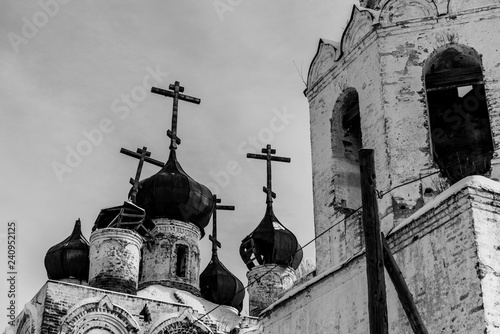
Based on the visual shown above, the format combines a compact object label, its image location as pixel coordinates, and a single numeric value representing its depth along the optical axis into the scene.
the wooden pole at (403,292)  6.10
